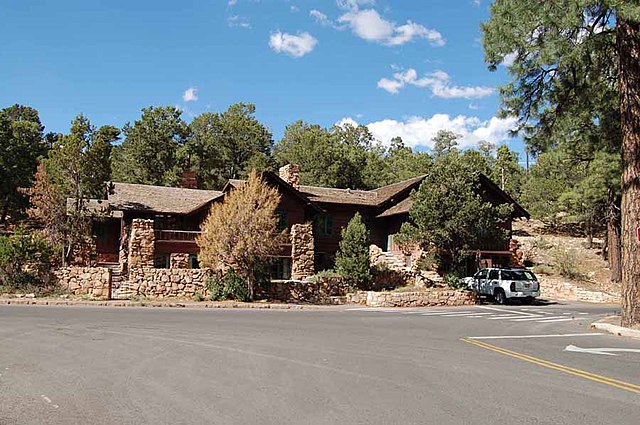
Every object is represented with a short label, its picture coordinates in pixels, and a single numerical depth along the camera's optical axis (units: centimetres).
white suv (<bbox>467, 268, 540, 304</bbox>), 2748
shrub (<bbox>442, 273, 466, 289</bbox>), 2950
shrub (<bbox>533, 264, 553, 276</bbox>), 3500
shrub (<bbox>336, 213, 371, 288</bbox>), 2880
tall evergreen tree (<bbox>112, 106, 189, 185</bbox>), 5150
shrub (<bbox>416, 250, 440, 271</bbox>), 3074
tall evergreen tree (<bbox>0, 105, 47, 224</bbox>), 4662
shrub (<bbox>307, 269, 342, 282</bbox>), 2838
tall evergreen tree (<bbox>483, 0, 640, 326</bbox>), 1528
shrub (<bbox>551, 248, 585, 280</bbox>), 3431
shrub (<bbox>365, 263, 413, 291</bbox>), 3059
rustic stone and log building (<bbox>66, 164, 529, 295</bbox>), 3212
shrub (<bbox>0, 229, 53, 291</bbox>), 2448
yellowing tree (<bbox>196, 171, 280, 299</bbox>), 2461
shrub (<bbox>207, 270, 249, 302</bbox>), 2512
